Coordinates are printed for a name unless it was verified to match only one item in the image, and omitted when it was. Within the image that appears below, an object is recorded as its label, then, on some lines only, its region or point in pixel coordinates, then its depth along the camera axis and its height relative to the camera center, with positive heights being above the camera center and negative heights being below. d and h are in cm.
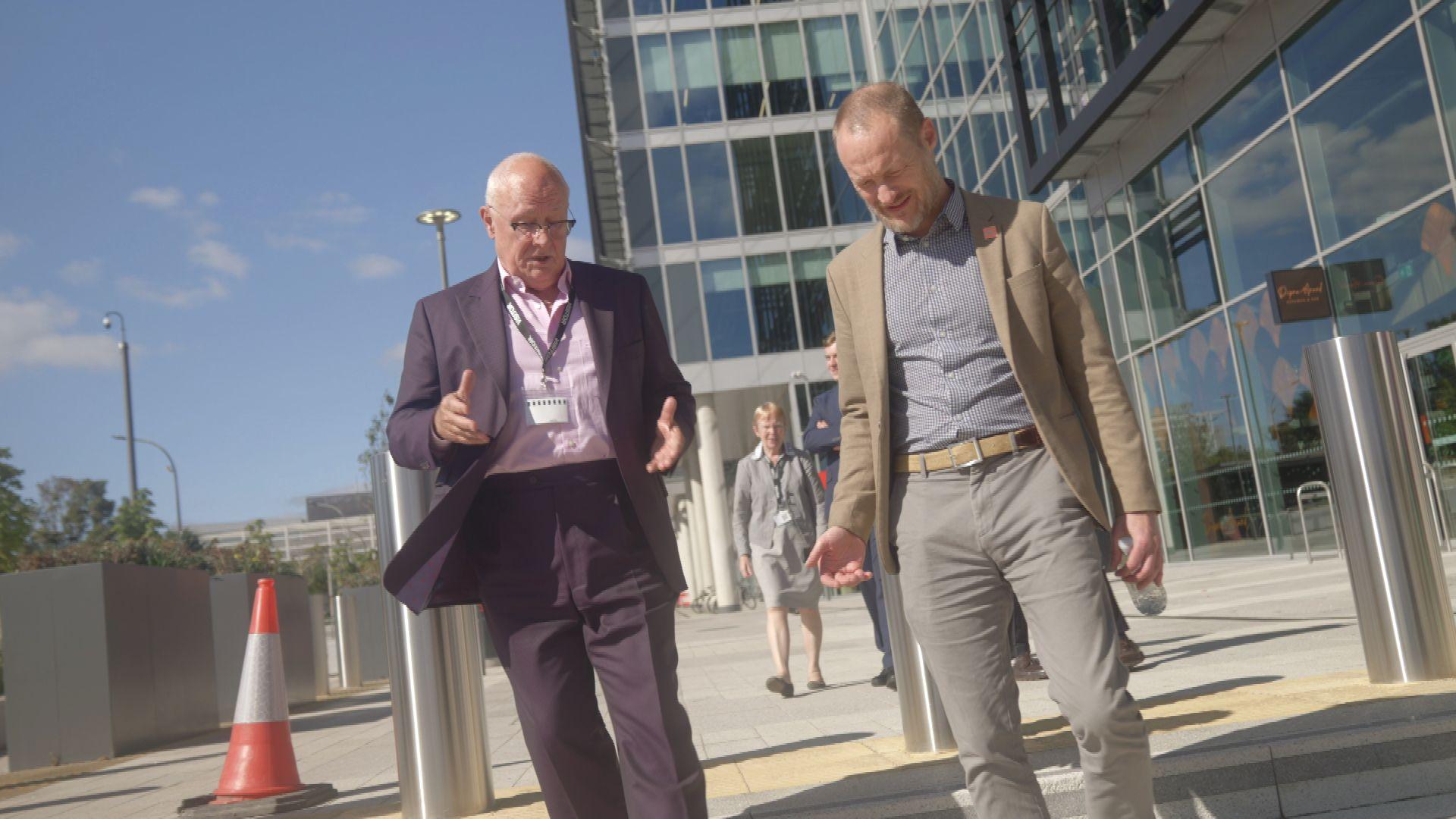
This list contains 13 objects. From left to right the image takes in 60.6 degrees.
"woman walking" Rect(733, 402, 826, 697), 886 +19
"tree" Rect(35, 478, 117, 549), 11162 +1464
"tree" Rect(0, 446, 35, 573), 2147 +229
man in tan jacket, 289 +17
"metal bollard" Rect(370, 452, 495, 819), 485 -37
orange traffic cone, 582 -60
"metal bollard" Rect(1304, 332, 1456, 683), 489 -15
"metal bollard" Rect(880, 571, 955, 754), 496 -65
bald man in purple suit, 320 +17
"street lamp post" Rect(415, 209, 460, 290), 2484 +752
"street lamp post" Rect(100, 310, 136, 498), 4575 +1014
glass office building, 1366 +528
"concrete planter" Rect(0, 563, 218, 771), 1063 -17
